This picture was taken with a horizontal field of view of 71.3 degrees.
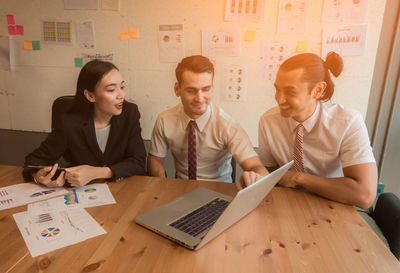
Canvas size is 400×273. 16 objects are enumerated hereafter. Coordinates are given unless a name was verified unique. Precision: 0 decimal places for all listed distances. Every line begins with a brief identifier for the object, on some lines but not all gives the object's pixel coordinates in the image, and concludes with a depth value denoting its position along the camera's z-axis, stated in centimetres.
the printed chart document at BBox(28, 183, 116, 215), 104
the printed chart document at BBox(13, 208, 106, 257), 84
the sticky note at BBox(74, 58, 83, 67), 247
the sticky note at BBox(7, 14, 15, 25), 248
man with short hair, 150
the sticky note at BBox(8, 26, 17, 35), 250
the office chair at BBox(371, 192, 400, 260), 114
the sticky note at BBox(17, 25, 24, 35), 248
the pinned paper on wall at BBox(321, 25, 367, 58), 211
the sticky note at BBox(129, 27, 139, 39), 234
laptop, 82
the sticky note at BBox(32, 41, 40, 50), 249
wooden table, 77
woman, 155
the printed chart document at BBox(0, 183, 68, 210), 107
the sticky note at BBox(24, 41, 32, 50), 250
